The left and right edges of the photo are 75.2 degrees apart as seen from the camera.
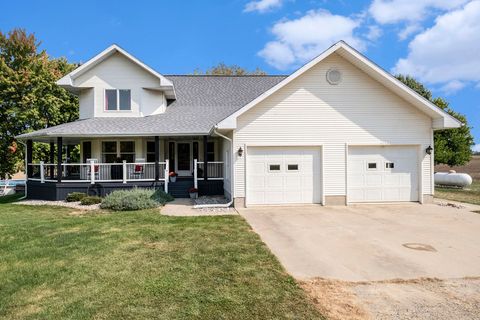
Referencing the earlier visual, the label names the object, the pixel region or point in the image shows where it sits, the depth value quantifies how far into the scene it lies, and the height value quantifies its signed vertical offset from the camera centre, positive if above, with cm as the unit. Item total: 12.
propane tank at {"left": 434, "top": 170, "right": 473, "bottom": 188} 2114 -132
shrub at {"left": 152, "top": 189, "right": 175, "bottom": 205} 1350 -151
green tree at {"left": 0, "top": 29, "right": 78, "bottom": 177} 2362 +544
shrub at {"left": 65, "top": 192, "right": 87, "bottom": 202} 1458 -152
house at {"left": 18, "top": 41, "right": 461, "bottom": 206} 1254 +95
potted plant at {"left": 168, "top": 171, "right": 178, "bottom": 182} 1592 -71
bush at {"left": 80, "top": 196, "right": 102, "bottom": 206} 1384 -164
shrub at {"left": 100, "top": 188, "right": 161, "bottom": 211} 1270 -154
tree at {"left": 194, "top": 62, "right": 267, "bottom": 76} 4366 +1311
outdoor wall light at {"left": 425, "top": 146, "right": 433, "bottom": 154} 1309 +46
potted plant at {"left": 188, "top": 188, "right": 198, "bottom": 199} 1512 -146
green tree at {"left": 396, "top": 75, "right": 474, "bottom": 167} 2765 +149
